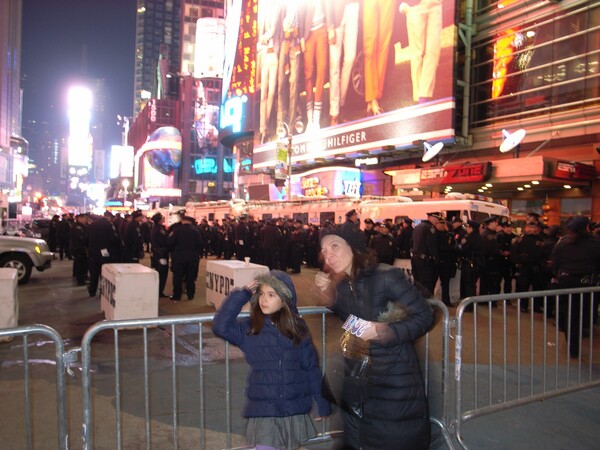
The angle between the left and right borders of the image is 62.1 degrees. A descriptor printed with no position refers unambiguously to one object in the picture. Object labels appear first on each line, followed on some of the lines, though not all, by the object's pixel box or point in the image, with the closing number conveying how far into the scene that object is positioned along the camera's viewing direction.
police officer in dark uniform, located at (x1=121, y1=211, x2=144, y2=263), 12.31
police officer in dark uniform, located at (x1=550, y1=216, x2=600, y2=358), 6.52
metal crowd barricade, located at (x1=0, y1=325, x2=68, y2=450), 2.90
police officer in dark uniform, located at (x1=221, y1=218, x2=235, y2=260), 22.67
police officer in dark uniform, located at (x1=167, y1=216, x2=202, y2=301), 10.66
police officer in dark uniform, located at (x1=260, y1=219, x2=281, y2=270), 17.39
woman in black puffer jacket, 2.54
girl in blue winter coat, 2.81
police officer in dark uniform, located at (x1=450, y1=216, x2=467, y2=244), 12.74
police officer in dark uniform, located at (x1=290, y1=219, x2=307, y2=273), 18.12
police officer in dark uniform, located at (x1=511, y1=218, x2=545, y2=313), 9.84
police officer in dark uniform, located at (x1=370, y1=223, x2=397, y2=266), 12.72
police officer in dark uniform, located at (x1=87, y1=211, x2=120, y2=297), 10.98
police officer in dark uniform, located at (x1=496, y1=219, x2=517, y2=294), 11.82
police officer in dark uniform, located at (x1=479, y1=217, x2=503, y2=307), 10.88
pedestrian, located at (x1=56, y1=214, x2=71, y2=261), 19.89
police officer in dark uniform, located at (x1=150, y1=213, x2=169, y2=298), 11.36
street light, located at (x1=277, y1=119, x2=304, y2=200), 40.38
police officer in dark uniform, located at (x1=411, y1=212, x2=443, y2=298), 10.16
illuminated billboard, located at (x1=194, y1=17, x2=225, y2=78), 99.00
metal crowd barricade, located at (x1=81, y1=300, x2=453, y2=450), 3.27
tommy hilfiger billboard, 27.77
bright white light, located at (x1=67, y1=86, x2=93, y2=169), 161.38
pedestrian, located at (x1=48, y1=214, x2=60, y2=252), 22.85
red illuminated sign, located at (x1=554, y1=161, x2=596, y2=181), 20.56
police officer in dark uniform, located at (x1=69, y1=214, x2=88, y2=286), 13.43
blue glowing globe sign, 88.38
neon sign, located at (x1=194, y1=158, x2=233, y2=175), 93.00
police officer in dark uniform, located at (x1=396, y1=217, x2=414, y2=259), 14.32
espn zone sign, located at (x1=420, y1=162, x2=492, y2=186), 22.41
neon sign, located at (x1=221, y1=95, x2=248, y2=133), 62.22
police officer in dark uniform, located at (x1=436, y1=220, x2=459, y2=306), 10.50
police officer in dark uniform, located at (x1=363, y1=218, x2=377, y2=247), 15.20
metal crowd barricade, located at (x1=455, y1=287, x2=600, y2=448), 4.47
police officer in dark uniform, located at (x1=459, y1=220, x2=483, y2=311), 10.68
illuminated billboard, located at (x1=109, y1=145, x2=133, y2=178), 116.86
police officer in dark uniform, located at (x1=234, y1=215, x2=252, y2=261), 19.72
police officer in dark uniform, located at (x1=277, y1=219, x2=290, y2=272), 18.25
